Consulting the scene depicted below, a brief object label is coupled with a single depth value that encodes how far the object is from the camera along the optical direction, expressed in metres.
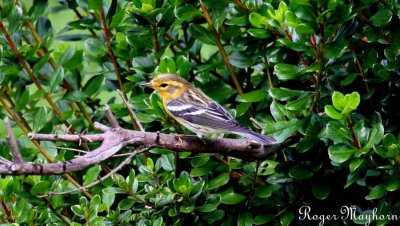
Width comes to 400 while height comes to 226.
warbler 8.30
